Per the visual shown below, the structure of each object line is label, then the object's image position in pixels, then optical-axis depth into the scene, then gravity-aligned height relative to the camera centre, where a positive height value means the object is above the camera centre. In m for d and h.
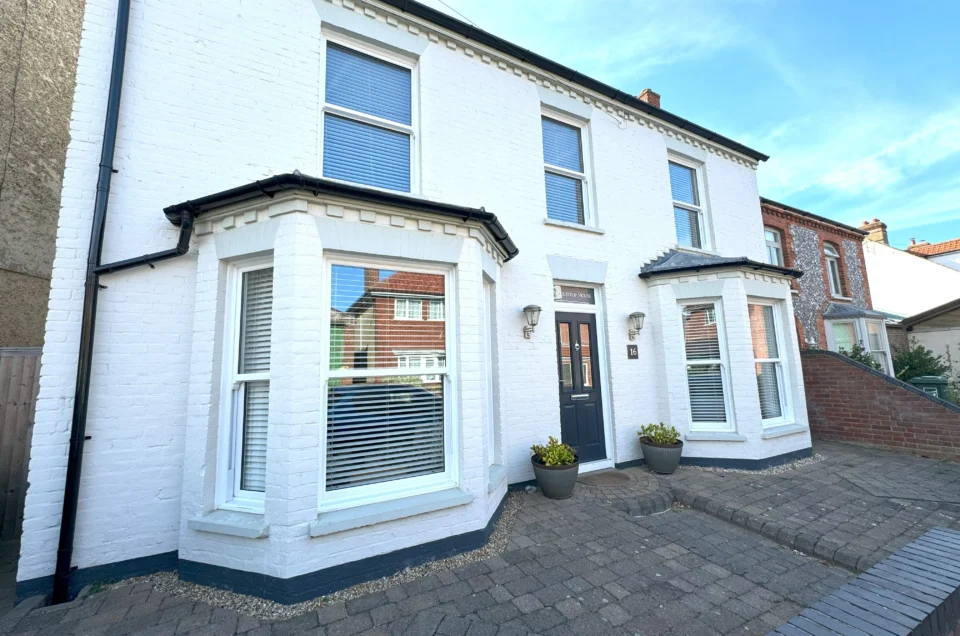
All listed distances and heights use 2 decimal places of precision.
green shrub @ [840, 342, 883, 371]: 8.52 -0.03
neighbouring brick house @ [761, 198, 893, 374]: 9.55 +1.82
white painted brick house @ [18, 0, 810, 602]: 2.96 +0.57
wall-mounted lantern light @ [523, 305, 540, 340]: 4.91 +0.64
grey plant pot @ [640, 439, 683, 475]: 5.20 -1.33
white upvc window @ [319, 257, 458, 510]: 3.19 -0.21
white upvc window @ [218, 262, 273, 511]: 3.23 -0.11
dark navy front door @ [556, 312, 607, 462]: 5.38 -0.36
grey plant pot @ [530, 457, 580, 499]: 4.41 -1.35
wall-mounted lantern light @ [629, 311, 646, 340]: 5.79 +0.60
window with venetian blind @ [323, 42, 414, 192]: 4.43 +2.99
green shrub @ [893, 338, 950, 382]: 9.02 -0.28
